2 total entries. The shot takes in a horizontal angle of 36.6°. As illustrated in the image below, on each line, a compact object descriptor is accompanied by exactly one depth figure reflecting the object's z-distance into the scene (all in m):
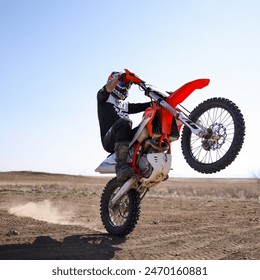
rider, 6.23
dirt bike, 5.73
